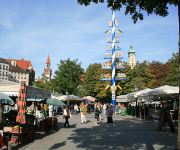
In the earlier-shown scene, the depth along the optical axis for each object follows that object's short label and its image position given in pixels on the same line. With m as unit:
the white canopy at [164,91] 12.65
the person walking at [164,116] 10.22
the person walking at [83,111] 13.90
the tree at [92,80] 42.37
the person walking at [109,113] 14.17
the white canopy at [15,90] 8.89
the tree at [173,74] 33.48
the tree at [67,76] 35.28
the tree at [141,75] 41.91
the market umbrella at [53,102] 11.30
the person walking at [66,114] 12.16
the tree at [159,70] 44.74
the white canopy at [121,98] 22.53
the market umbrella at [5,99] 7.95
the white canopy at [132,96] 15.91
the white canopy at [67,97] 22.31
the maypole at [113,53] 30.88
